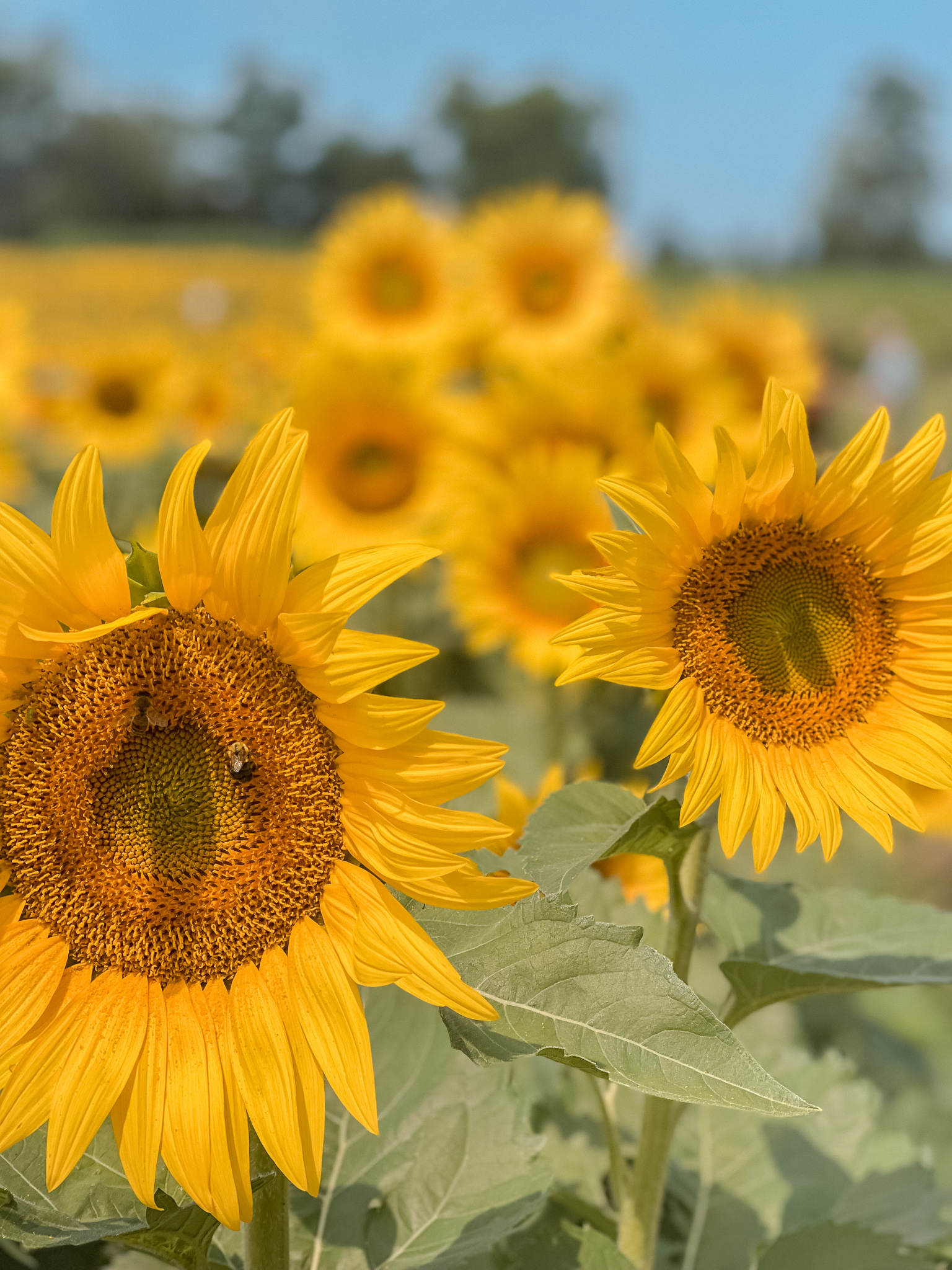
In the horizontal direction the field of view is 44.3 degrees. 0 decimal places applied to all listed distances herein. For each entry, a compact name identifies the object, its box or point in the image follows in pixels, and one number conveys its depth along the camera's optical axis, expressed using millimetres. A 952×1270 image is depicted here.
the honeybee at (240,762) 922
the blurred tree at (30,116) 54531
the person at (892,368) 10281
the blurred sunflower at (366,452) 3076
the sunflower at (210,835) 866
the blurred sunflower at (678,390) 2938
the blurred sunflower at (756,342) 3633
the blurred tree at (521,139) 57594
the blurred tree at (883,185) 64250
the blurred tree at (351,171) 56250
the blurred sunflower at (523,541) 2684
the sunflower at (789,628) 989
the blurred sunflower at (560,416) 2756
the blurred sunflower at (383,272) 3994
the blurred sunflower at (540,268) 3832
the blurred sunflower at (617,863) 1397
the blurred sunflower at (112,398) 4289
